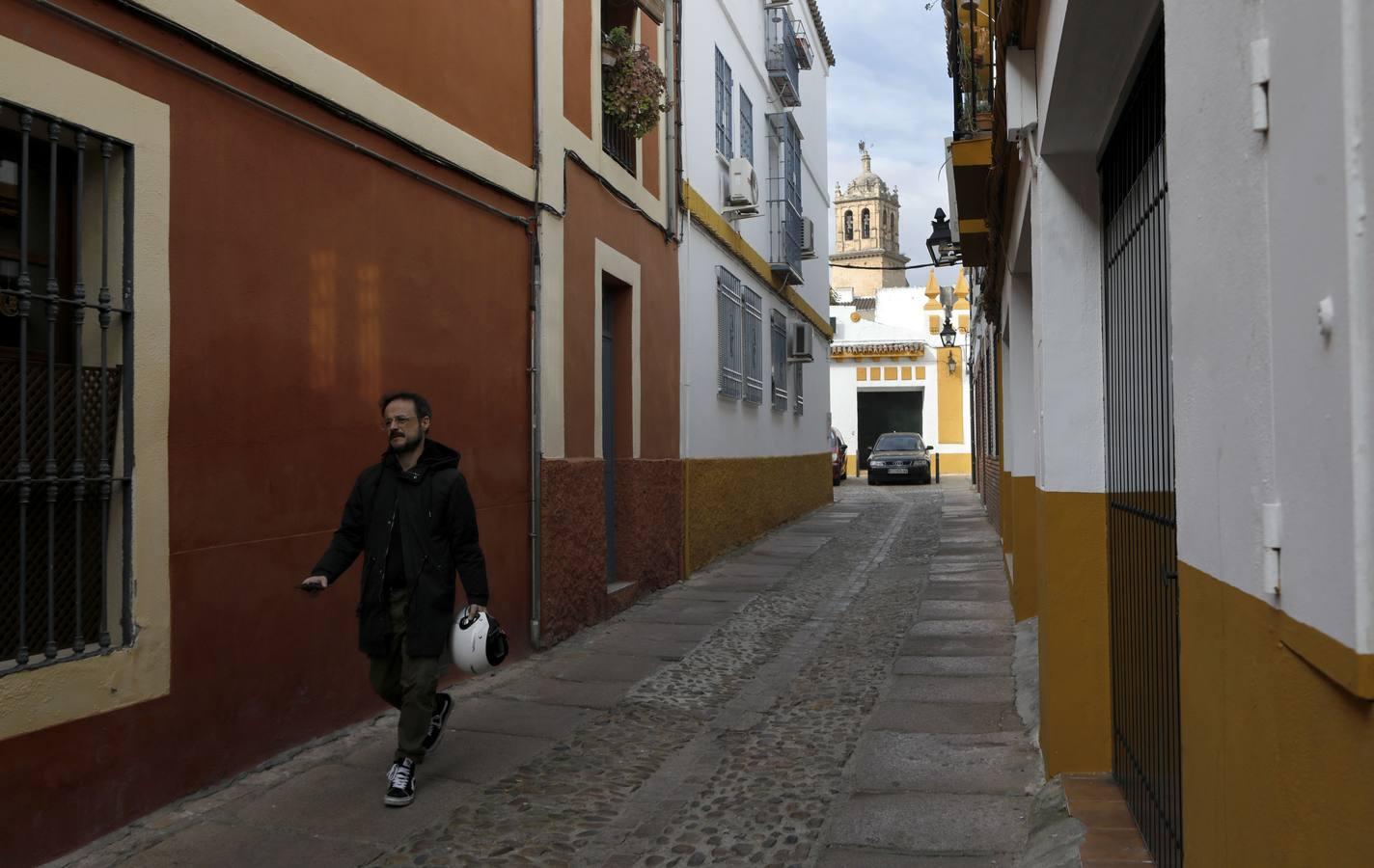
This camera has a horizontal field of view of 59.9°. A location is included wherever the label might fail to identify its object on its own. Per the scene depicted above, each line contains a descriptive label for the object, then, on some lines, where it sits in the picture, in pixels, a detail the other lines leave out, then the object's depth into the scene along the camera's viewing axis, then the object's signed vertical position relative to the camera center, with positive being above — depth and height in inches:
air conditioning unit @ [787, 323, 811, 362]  738.8 +67.5
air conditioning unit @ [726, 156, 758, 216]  554.3 +124.4
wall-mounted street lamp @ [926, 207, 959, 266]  532.1 +94.7
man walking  198.4 -17.6
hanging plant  398.3 +123.4
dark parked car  1229.1 -9.9
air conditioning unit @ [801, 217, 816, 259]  772.0 +140.8
